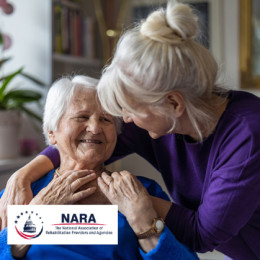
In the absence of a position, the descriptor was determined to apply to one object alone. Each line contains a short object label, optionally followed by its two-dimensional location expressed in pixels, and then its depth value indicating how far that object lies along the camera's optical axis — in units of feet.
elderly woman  3.35
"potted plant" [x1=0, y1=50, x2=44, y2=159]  7.13
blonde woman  3.22
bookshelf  8.75
